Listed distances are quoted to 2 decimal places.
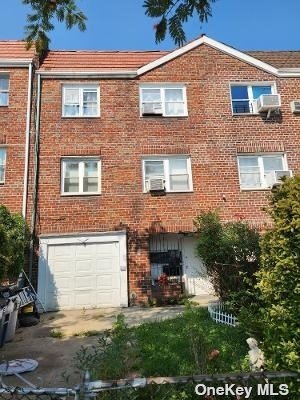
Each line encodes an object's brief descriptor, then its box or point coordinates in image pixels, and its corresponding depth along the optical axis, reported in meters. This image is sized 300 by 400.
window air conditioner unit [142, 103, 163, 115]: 15.18
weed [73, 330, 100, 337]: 8.82
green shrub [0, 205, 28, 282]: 11.95
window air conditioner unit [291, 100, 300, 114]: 15.59
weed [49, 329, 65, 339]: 8.86
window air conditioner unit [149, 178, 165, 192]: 14.04
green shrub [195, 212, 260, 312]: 8.34
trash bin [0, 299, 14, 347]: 7.78
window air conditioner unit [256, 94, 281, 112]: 15.13
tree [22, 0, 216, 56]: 3.50
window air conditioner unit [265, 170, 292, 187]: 14.43
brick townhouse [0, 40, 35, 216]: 13.79
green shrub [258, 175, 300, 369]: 4.05
